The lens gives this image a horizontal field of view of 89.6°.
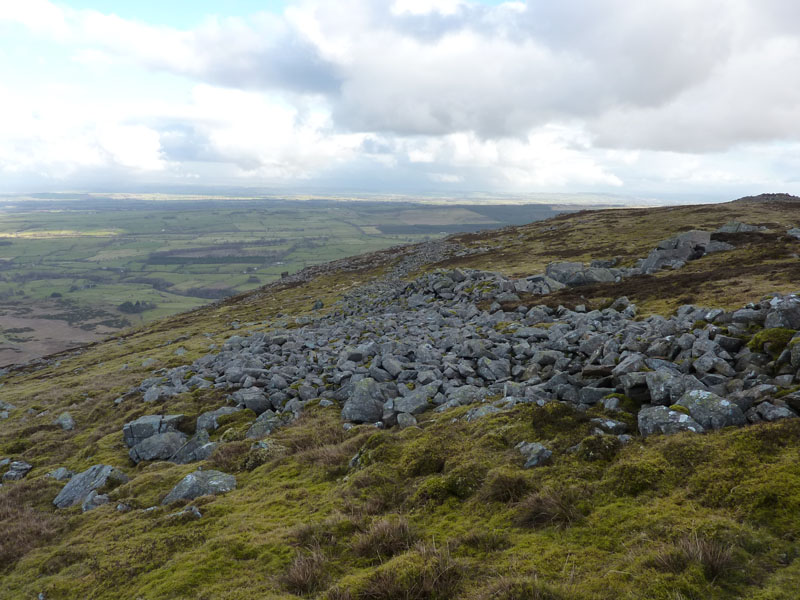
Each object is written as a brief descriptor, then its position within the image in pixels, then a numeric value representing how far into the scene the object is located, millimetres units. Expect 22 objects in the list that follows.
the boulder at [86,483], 12922
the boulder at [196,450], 14414
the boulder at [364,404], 14391
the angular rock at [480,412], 11820
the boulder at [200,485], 11267
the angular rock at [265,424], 14797
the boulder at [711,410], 8391
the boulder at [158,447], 15250
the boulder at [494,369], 15289
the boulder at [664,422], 8570
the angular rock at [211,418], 16266
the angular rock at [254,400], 17141
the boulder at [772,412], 7934
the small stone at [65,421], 20969
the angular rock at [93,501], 12078
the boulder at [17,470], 15656
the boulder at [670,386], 9664
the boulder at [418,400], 13711
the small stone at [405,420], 12805
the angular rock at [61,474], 14836
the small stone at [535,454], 8852
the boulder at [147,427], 16812
